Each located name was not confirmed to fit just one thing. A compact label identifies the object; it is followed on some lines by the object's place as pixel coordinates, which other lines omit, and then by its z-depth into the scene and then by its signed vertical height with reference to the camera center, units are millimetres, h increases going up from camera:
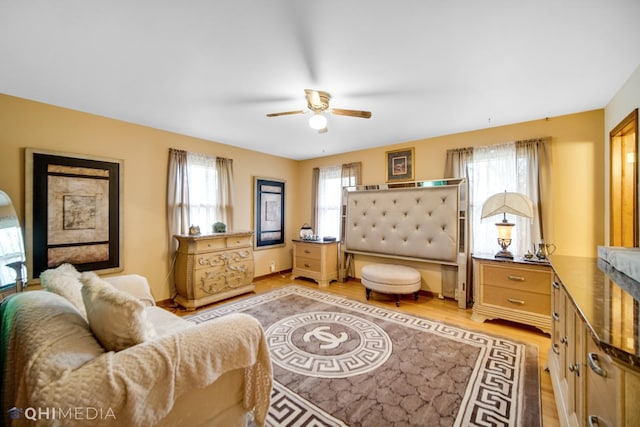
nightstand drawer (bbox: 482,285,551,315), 2521 -925
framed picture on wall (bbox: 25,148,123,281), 2473 +16
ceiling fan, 2214 +1012
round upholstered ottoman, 3238 -903
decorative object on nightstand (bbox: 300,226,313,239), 4701 -361
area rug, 1518 -1240
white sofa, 779 -561
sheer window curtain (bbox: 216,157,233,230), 3980 +370
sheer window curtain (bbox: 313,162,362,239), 4645 +330
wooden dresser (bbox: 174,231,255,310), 3199 -767
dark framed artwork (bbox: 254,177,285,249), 4609 +5
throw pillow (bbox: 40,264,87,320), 1429 -432
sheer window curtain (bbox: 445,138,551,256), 2883 +447
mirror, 2014 -308
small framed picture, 3928 +796
